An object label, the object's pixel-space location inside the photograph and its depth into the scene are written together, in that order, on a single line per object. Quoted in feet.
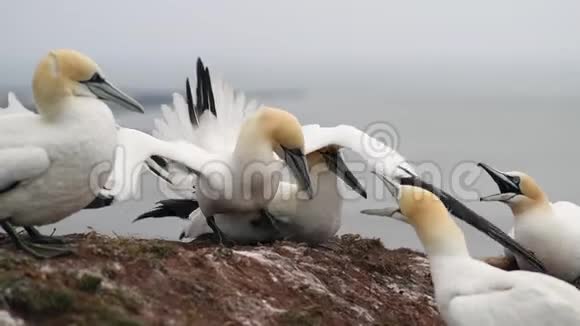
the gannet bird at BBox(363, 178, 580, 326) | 42.86
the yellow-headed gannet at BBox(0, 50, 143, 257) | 43.83
